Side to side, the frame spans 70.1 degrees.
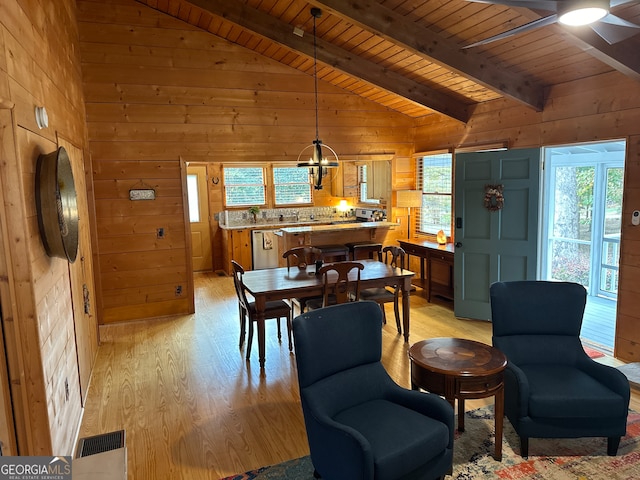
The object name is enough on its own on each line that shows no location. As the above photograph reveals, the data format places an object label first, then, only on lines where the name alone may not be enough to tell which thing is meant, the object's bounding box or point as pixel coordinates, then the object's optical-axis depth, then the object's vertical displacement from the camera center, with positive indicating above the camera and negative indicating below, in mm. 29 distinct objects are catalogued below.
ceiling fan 1965 +766
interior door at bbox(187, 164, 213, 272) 8641 -462
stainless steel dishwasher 8266 -1067
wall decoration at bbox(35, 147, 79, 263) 2314 -41
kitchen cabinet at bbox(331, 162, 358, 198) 9326 +179
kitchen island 6594 -680
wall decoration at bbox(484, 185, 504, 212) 5062 -161
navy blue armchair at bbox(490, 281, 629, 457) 2672 -1224
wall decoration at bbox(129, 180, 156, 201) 5555 +21
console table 5949 -1076
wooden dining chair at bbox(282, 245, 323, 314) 4836 -757
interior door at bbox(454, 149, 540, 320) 4887 -449
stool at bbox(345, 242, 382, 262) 6715 -910
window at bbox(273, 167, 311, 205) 9281 +90
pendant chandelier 4594 +314
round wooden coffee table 2535 -1045
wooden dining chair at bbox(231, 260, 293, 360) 4242 -1117
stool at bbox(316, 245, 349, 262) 6562 -924
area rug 2586 -1644
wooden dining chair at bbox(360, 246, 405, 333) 4758 -1130
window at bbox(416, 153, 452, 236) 6500 -113
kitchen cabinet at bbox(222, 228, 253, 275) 8148 -984
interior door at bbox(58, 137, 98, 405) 3551 -828
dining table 4138 -892
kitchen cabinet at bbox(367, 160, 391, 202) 7334 +119
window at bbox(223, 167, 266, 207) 8875 +91
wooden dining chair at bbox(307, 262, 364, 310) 4246 -923
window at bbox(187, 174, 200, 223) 8652 -166
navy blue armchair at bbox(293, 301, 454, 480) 2131 -1179
